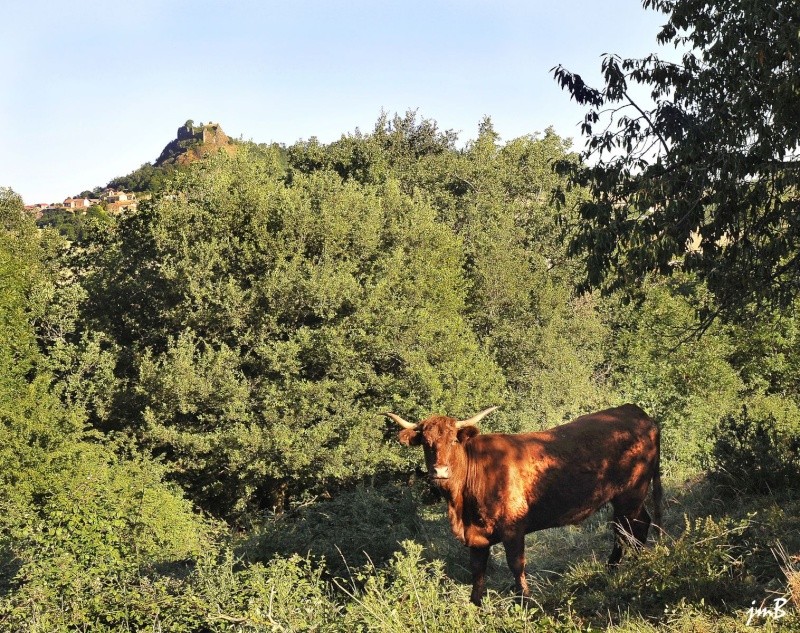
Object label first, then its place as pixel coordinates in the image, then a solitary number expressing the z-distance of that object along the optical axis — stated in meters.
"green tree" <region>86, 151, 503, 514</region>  22.02
